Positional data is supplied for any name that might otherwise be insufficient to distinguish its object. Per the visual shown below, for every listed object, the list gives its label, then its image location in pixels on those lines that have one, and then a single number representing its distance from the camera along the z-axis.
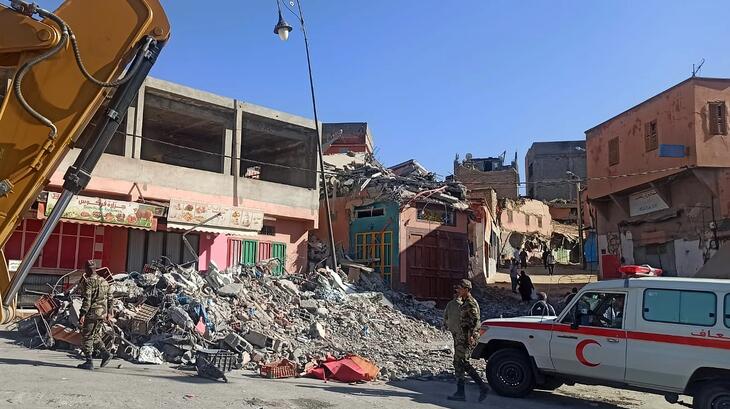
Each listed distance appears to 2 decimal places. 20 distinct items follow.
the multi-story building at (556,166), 53.09
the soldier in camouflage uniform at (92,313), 9.26
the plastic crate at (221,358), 9.66
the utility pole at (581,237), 35.91
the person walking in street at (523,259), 33.26
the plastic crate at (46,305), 12.44
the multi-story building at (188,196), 17.19
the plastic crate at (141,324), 11.83
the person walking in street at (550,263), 32.66
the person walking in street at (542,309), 10.11
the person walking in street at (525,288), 22.86
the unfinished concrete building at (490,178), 47.16
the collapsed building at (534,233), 40.94
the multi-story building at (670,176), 19.17
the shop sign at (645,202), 21.28
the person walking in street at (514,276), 26.27
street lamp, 20.64
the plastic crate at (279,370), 9.66
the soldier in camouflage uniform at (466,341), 8.78
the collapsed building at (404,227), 22.44
